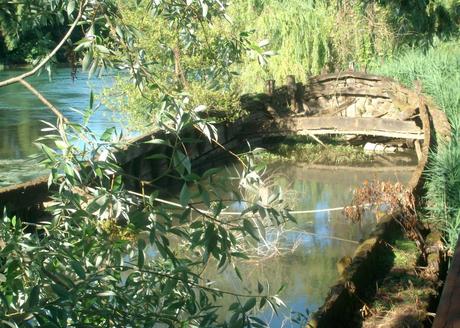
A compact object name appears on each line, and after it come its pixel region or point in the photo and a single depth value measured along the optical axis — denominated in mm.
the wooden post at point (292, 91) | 17750
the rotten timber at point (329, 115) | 16297
